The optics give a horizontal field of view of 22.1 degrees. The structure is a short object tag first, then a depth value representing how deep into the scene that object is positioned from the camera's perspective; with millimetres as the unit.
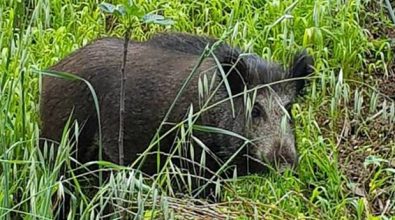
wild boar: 4281
